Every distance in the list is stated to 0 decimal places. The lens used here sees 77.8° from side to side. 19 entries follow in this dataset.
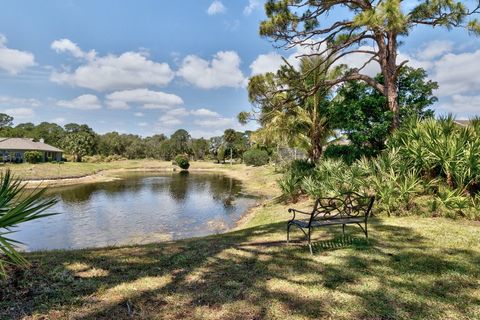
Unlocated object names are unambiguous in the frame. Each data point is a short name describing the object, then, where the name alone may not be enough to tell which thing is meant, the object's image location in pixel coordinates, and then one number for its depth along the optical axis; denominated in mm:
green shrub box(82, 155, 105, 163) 61978
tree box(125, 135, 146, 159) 72312
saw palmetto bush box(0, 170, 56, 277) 2631
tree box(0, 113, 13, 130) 87038
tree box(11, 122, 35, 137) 64688
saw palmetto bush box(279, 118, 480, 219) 7559
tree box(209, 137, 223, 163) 73950
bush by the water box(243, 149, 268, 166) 51284
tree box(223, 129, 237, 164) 65812
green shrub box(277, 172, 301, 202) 13782
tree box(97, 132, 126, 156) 69500
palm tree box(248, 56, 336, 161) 12375
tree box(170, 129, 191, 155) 72525
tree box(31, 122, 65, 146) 68875
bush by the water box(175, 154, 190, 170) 55031
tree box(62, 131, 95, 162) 57031
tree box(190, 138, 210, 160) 73688
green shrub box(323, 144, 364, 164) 13057
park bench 5077
